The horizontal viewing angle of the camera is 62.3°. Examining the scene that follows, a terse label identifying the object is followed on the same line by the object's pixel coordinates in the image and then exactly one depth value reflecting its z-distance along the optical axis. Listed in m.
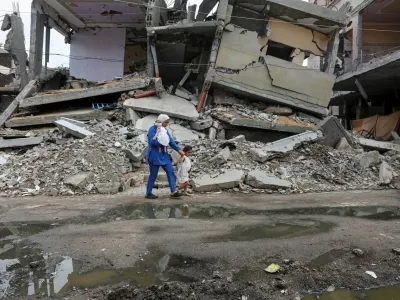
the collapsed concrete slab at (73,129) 9.09
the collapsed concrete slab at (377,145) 11.55
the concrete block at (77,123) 9.97
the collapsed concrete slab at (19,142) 9.70
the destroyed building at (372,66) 14.96
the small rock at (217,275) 2.88
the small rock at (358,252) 3.41
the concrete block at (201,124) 11.32
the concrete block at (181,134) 10.31
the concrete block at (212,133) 11.19
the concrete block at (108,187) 6.85
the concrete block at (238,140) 9.12
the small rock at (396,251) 3.48
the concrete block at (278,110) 13.05
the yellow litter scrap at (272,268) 3.00
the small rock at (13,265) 3.03
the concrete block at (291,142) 8.98
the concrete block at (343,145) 10.34
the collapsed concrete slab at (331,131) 10.36
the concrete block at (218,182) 6.95
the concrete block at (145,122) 10.55
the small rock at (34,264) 3.07
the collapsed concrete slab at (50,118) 11.39
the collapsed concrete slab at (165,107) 11.13
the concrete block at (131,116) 10.78
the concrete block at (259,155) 8.42
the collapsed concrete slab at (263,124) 11.66
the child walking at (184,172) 6.45
